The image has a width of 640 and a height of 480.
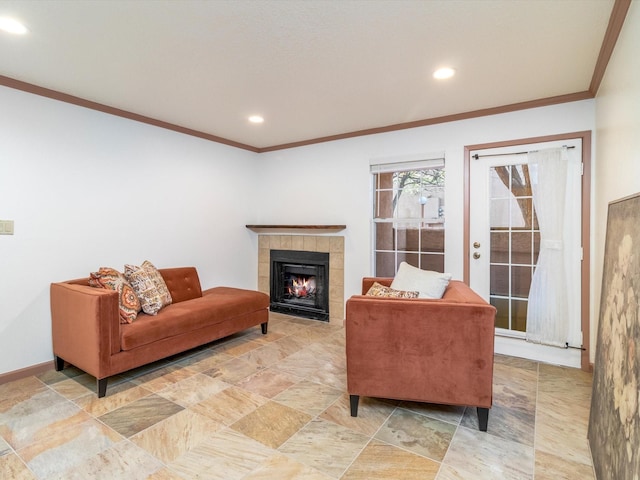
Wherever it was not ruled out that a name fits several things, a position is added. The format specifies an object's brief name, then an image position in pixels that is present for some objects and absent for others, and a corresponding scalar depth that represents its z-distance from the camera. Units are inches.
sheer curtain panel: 119.6
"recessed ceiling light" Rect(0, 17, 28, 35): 77.3
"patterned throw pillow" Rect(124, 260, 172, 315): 119.6
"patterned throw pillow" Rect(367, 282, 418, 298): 97.6
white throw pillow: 100.4
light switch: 106.0
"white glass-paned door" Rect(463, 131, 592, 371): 116.6
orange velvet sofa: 97.5
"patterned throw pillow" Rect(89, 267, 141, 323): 109.0
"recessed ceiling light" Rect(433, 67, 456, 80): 100.1
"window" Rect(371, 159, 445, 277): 149.9
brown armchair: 79.1
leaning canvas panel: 50.7
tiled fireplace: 173.9
